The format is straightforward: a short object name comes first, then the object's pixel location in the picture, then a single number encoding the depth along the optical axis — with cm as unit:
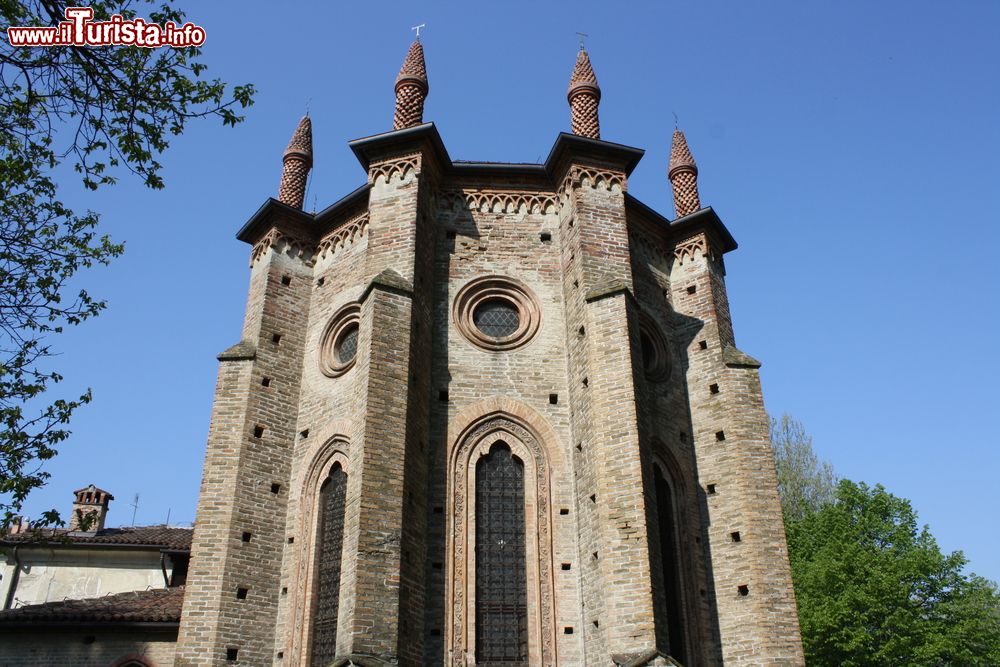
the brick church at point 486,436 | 1349
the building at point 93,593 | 1720
